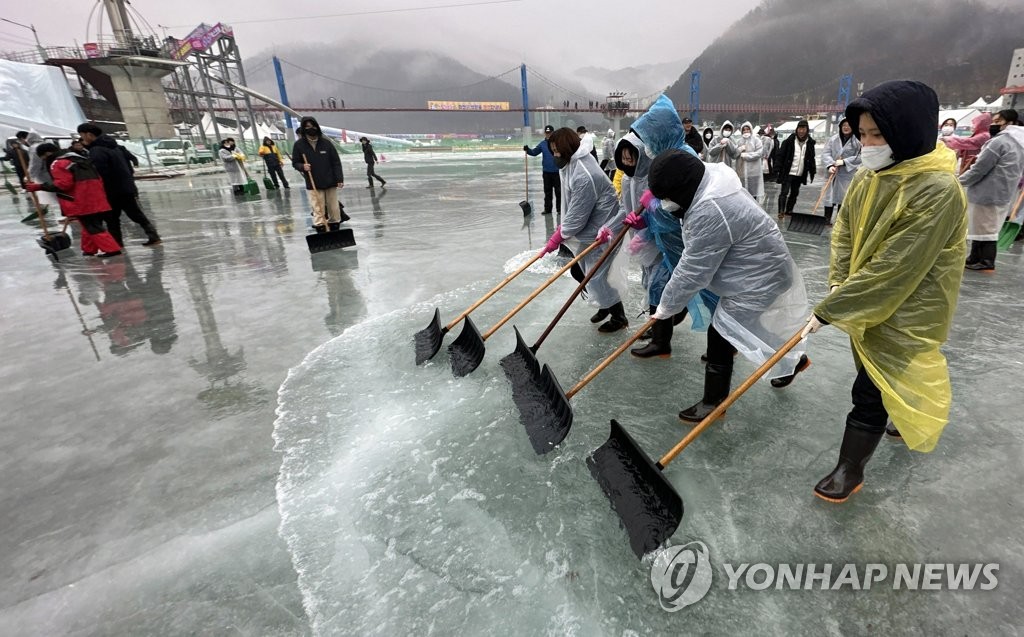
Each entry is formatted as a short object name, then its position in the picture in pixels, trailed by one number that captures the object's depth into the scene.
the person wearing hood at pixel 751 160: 7.79
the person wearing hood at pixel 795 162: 7.81
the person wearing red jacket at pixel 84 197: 6.03
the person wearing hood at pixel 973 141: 5.36
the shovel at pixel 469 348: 3.05
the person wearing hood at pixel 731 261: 2.18
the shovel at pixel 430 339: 3.24
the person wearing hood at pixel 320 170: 6.63
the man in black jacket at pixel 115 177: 6.53
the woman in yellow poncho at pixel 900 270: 1.54
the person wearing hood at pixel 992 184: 4.57
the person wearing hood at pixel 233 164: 11.83
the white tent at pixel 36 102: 22.69
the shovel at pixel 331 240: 6.31
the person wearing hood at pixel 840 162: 6.39
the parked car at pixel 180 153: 23.11
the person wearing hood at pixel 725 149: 8.34
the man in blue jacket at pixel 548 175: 8.35
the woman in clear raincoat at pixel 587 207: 3.46
